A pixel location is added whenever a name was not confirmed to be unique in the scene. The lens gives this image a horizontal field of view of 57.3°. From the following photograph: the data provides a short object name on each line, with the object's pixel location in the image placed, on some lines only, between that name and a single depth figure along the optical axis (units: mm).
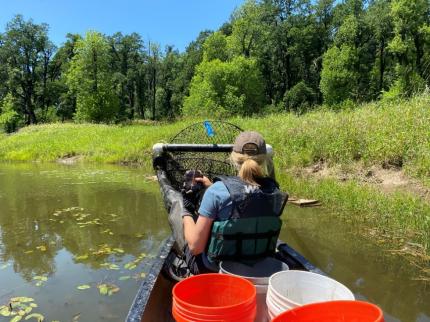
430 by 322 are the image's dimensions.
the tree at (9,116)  40594
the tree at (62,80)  49031
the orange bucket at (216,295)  1963
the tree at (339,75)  34438
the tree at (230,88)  35781
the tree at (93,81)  38438
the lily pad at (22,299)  4124
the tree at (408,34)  29438
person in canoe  2660
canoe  2818
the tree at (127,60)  51875
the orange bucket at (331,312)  1769
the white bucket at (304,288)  2213
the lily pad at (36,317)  3749
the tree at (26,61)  45000
